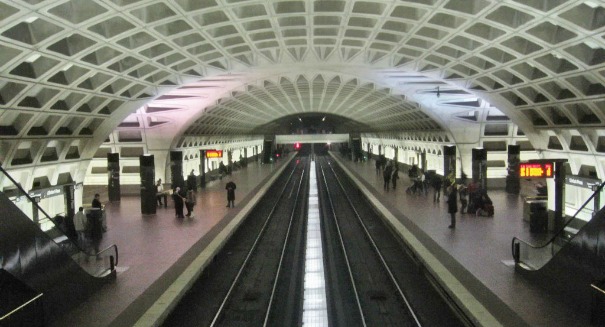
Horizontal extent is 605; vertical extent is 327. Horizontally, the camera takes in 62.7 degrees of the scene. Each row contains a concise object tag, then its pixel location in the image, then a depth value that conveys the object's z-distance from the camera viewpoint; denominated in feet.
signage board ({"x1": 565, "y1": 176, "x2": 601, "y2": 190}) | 49.34
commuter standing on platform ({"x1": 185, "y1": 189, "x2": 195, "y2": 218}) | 62.23
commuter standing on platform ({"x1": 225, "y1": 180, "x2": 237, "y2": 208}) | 70.96
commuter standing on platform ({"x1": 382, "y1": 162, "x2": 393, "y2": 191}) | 92.68
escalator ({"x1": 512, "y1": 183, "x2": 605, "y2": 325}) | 24.38
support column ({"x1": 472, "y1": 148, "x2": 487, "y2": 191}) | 78.89
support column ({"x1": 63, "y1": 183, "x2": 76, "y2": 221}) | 57.36
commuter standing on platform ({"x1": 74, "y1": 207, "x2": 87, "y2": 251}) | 44.93
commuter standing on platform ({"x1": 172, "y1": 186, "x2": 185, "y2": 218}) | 61.52
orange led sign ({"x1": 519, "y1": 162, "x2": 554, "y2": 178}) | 48.78
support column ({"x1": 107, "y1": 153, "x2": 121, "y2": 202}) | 78.49
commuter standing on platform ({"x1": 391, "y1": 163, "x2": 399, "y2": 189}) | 94.02
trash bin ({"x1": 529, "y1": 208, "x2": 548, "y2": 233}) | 47.62
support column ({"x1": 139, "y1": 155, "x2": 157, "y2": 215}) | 64.85
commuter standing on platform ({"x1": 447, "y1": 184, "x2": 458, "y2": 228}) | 50.70
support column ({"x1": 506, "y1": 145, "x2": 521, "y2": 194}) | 77.02
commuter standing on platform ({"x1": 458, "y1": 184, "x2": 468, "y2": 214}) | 61.77
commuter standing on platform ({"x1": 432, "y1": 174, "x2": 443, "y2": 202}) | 73.32
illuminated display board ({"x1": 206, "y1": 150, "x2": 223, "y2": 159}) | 102.73
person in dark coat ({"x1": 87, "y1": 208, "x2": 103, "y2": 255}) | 49.39
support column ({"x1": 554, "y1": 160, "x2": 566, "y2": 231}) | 44.60
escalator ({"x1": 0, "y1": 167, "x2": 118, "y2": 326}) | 22.81
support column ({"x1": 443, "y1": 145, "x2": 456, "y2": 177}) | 92.12
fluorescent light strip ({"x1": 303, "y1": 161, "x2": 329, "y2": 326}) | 32.17
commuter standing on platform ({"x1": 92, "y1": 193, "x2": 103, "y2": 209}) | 52.66
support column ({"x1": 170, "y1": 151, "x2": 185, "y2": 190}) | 89.76
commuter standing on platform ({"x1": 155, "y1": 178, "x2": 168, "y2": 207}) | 74.09
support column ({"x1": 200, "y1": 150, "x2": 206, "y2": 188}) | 103.19
